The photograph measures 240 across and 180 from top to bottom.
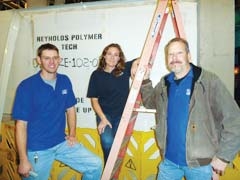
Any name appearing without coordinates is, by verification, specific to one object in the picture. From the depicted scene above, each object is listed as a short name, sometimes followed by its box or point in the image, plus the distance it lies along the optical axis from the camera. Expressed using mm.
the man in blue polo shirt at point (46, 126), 2938
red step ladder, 2770
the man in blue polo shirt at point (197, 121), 2369
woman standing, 3459
